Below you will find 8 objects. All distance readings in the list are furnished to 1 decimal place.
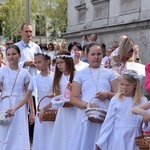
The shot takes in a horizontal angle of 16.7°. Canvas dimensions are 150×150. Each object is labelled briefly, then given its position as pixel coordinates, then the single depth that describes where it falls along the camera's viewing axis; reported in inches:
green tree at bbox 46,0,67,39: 2546.7
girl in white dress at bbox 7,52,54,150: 345.5
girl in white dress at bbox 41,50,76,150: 320.1
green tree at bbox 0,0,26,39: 2616.0
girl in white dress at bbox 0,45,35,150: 346.8
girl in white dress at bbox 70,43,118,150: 277.5
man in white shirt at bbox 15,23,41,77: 426.5
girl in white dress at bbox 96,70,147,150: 246.1
